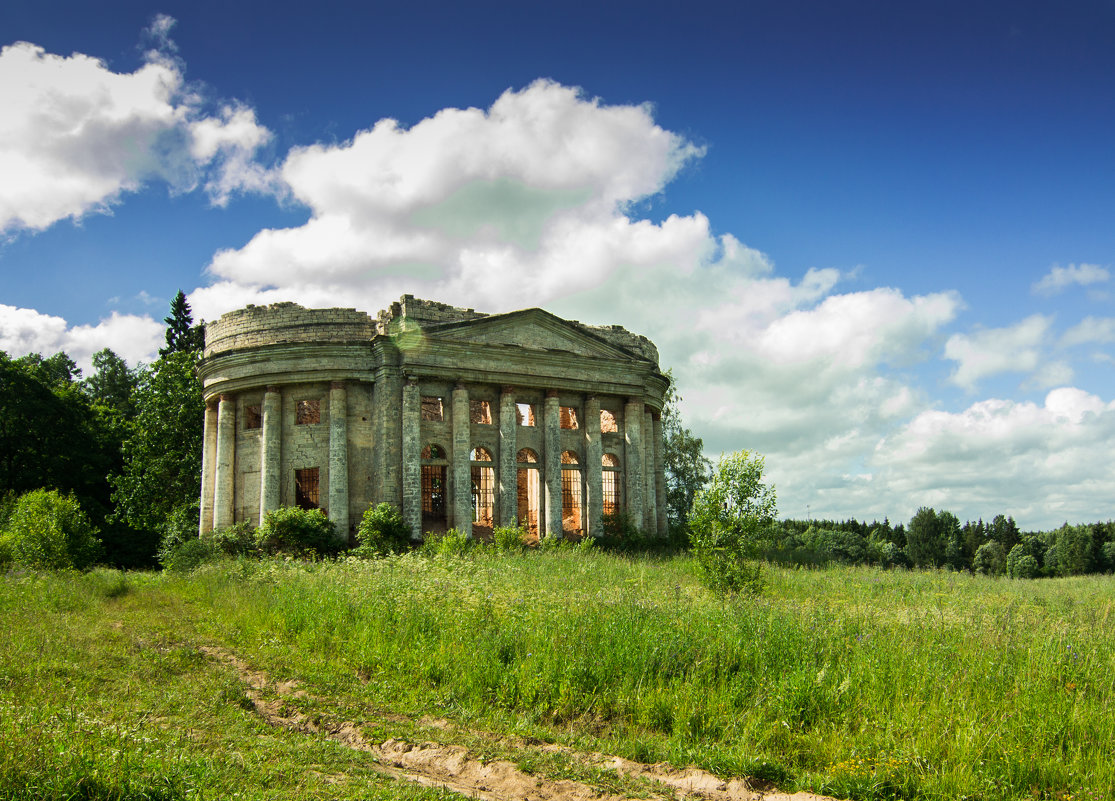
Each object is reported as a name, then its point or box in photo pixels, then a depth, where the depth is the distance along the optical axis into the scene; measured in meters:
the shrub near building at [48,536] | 22.58
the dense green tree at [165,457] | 33.56
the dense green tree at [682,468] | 44.53
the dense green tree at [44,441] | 36.06
